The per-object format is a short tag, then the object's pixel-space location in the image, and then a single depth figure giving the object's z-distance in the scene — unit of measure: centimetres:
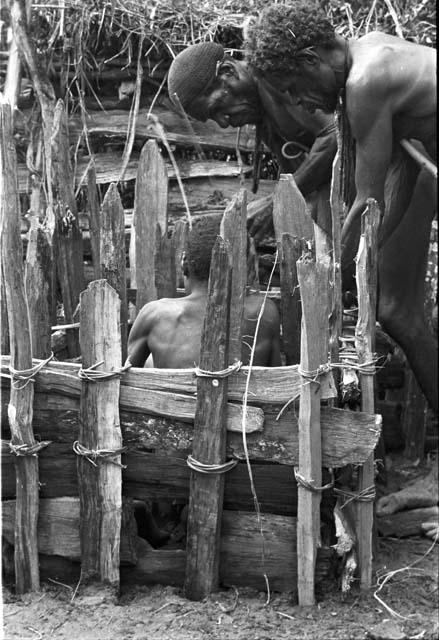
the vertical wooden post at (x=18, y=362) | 311
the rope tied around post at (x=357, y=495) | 321
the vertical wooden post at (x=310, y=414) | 296
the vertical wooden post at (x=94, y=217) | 416
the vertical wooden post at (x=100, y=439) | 315
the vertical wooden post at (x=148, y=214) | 430
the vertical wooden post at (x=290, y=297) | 337
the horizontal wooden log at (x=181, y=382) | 305
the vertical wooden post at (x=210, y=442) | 302
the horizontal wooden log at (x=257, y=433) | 306
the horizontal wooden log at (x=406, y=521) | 418
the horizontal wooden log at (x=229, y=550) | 321
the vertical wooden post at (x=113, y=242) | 360
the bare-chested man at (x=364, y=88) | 367
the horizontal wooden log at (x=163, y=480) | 321
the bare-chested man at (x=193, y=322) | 335
